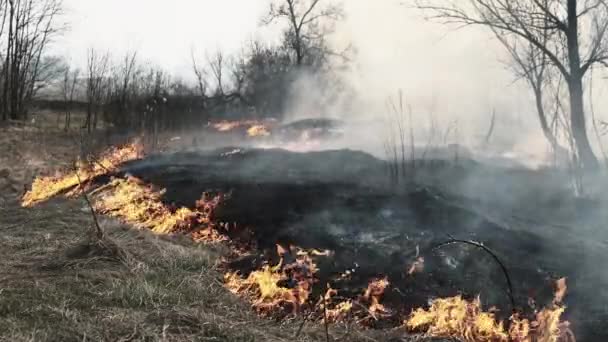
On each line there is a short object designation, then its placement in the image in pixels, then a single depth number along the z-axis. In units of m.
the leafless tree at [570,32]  12.96
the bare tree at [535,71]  18.06
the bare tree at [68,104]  22.91
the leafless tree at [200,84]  40.57
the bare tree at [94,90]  24.75
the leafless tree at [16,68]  21.39
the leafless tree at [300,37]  31.79
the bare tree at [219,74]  45.57
